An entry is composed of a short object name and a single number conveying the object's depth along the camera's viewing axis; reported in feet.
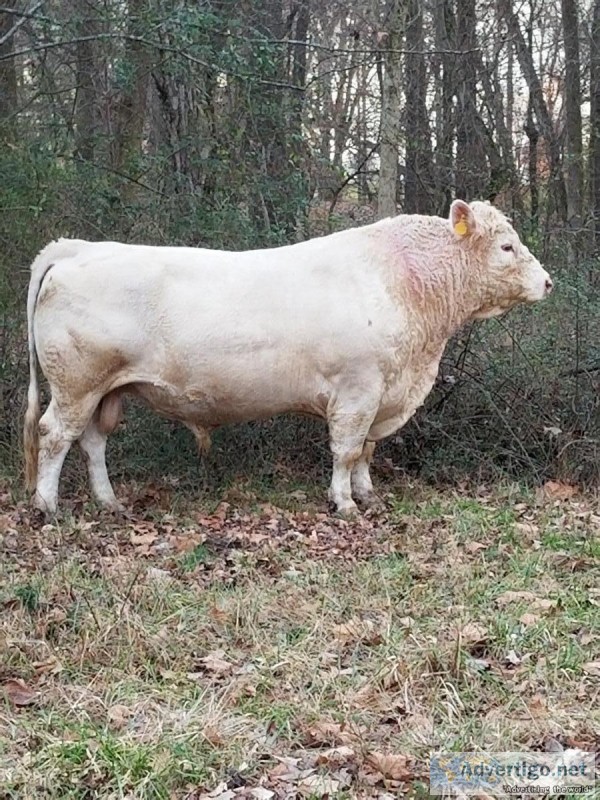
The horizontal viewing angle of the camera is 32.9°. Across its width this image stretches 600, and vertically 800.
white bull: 23.03
